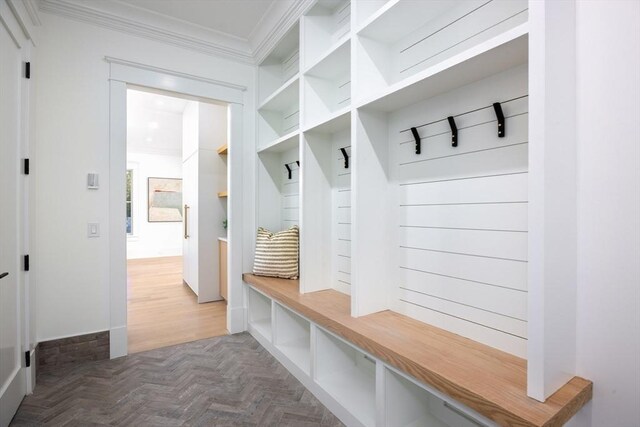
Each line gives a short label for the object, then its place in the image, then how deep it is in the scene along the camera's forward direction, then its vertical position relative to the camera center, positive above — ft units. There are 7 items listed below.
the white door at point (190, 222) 14.26 -0.44
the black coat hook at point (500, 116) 4.34 +1.31
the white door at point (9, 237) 5.51 -0.44
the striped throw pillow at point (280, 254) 8.89 -1.17
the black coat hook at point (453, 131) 4.99 +1.28
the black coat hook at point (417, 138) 5.60 +1.31
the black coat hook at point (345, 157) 7.34 +1.28
